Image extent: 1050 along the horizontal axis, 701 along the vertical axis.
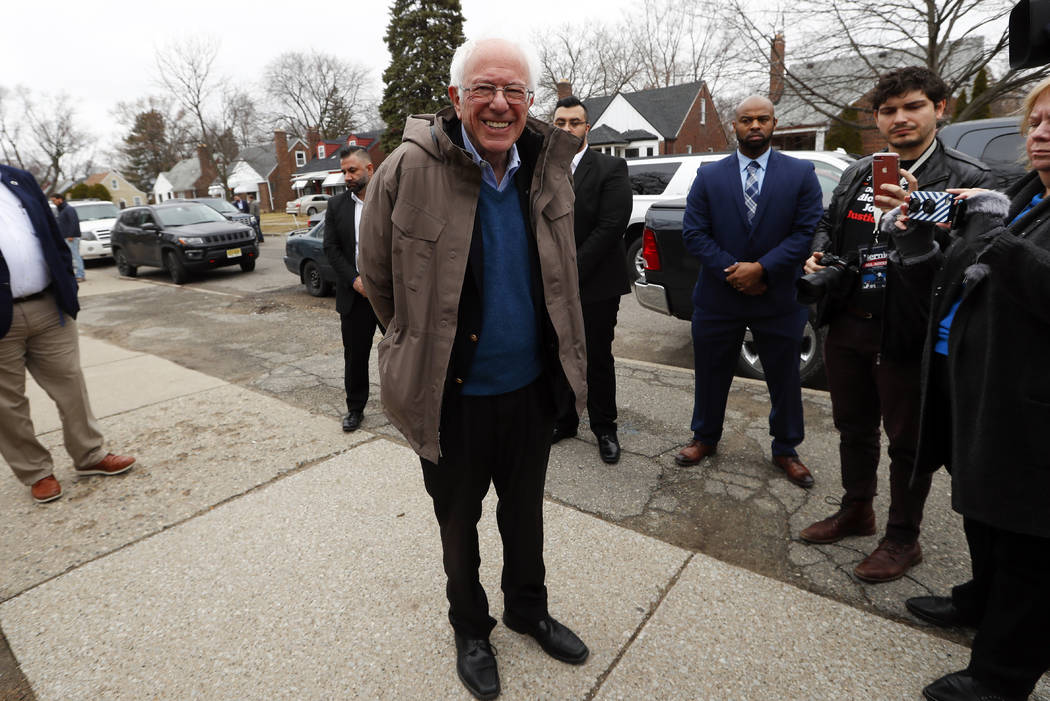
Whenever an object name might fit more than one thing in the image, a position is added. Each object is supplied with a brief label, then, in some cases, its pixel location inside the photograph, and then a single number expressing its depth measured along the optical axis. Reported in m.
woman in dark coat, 1.62
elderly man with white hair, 1.84
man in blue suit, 3.23
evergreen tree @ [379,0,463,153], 37.09
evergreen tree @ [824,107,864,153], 25.97
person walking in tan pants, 3.30
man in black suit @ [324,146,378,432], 4.36
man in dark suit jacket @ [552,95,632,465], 3.55
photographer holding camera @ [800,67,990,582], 2.35
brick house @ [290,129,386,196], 48.19
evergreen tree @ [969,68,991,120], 17.19
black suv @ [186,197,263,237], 17.23
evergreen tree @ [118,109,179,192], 59.66
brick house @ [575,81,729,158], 35.50
